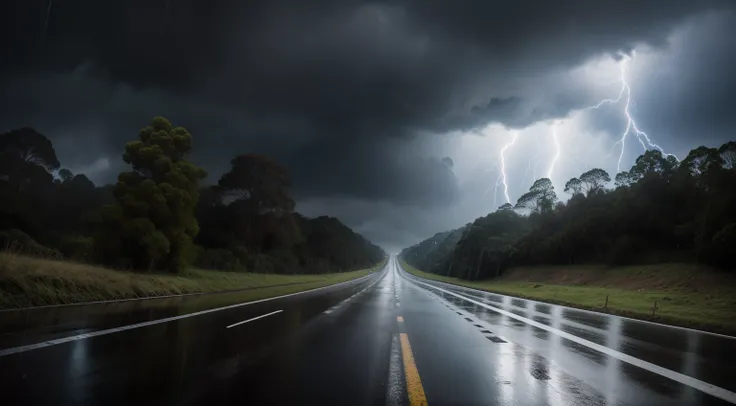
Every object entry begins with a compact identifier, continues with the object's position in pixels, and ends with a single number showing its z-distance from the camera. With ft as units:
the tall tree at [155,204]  79.82
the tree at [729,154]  148.25
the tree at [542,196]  321.73
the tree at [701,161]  157.58
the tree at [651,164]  216.74
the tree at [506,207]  387.36
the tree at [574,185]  284.82
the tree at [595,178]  273.75
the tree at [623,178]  249.69
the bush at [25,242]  66.93
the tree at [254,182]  208.33
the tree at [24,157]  134.51
